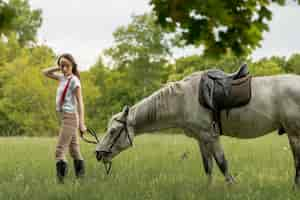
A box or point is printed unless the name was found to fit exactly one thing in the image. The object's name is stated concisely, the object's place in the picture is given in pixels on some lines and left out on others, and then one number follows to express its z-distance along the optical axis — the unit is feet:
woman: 45.52
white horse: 42.32
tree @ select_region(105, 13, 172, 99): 286.46
